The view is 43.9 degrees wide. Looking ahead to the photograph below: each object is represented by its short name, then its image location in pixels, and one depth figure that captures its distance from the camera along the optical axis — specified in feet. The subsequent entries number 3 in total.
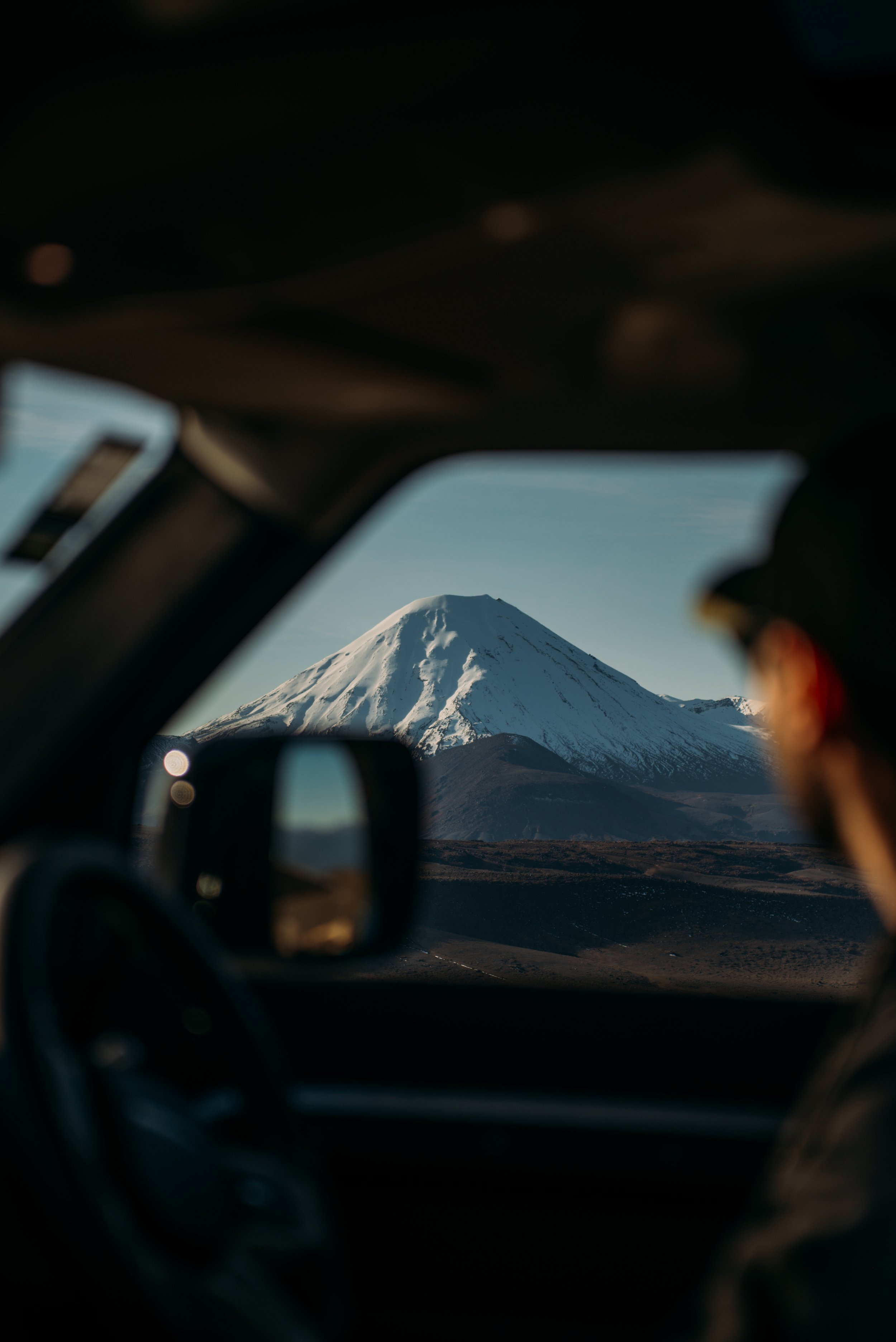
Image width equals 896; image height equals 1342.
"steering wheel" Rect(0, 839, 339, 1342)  3.85
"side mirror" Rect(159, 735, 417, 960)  7.81
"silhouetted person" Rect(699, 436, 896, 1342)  3.61
